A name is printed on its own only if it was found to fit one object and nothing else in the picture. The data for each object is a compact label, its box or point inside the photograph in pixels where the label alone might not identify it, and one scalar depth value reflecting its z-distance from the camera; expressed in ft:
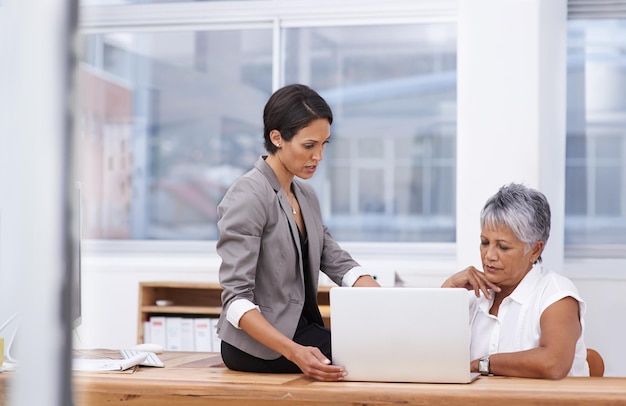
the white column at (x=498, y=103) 13.43
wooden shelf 14.79
